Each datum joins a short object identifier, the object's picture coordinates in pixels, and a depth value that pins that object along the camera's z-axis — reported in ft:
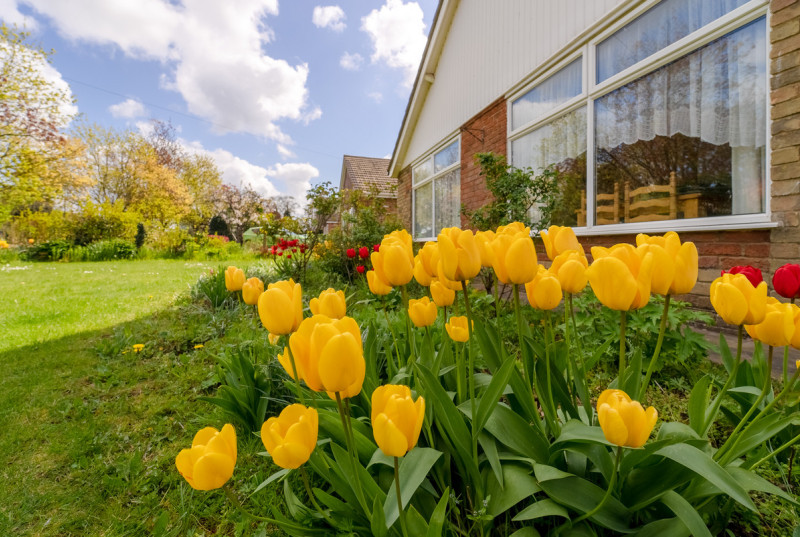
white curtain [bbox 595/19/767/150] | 9.39
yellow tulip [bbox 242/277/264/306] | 4.31
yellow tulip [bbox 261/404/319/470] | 2.07
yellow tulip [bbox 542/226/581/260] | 3.41
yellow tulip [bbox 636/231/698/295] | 2.46
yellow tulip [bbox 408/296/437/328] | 3.74
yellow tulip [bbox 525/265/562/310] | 2.84
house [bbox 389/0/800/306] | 8.96
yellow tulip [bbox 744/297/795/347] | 2.55
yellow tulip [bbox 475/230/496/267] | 2.92
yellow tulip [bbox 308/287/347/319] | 3.15
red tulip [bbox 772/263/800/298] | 3.50
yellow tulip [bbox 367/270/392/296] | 3.74
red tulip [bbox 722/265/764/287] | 3.27
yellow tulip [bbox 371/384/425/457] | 1.95
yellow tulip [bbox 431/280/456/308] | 3.70
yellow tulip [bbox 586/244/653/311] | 2.38
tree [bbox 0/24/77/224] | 32.96
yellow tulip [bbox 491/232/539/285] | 2.69
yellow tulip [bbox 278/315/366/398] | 1.95
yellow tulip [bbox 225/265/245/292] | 5.17
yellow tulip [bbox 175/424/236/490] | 2.11
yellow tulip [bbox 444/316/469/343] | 3.28
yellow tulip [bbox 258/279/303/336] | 2.71
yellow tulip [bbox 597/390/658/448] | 2.03
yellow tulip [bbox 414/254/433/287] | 3.47
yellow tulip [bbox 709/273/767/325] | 2.42
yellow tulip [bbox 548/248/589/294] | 3.00
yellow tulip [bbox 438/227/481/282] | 2.67
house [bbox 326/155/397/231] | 53.98
